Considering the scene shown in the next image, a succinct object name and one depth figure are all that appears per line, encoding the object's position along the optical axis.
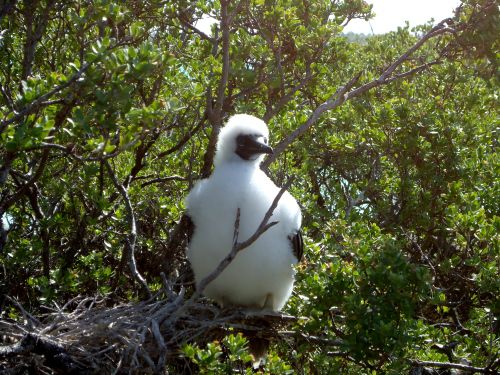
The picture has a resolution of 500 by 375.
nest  3.43
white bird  4.11
